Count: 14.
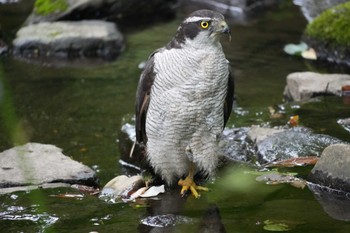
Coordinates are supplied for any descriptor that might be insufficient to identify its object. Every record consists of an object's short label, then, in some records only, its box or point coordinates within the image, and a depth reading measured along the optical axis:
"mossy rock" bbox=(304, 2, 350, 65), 19.72
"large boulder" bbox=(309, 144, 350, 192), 9.91
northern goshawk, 9.54
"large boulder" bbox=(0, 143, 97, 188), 11.34
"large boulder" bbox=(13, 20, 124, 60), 21.62
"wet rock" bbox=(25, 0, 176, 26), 23.52
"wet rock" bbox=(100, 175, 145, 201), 10.75
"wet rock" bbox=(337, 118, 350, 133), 12.99
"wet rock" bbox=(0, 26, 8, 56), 21.75
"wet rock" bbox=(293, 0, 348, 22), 22.84
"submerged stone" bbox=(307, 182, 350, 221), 9.27
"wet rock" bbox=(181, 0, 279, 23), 25.90
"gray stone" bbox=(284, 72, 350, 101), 15.62
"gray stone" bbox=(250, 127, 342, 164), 12.08
